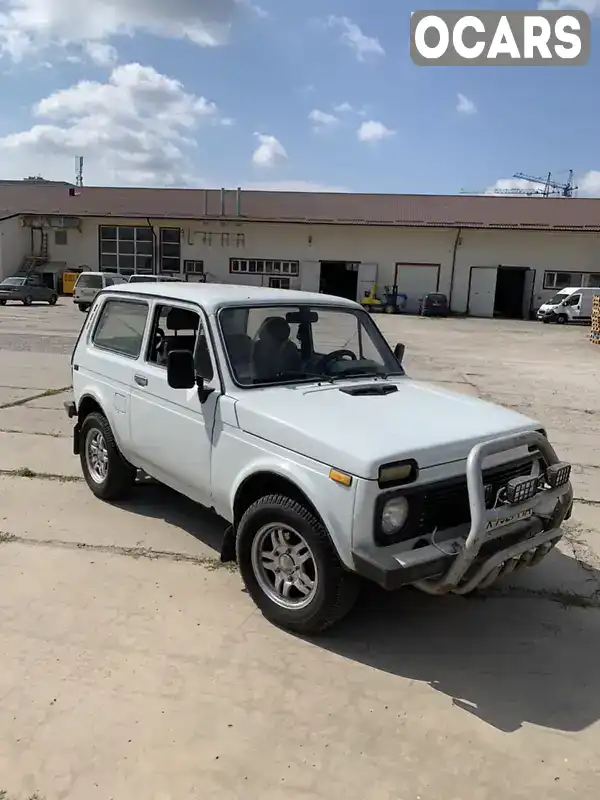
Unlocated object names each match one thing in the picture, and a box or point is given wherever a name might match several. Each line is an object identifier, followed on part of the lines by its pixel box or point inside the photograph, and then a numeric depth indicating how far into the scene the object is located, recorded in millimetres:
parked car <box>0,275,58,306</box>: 31734
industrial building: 38656
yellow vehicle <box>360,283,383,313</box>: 38219
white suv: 3148
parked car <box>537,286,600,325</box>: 33000
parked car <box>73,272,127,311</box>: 28203
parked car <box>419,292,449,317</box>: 36406
